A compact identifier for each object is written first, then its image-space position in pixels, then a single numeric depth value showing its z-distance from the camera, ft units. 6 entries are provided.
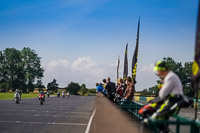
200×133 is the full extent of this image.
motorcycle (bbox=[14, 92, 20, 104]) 110.05
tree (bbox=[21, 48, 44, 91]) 387.14
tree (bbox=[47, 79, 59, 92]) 458.91
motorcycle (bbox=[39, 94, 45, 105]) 108.40
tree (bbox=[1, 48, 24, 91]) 388.57
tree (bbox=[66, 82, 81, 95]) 410.10
